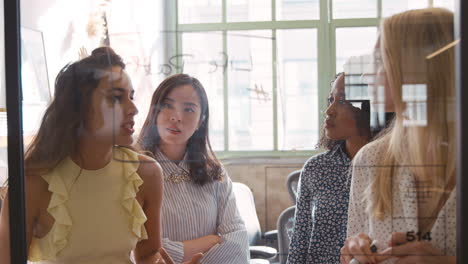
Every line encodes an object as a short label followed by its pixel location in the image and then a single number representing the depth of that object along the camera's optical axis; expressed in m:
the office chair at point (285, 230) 1.15
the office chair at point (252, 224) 1.15
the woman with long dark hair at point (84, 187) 1.13
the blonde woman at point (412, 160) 1.03
